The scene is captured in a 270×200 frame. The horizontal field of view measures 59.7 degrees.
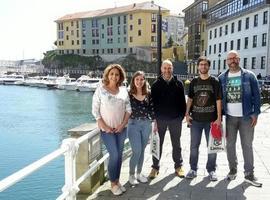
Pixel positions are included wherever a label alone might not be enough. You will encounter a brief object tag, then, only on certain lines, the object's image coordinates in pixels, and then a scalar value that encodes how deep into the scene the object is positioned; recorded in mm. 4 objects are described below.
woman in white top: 2989
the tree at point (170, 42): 47792
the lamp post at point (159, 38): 6984
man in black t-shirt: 3443
